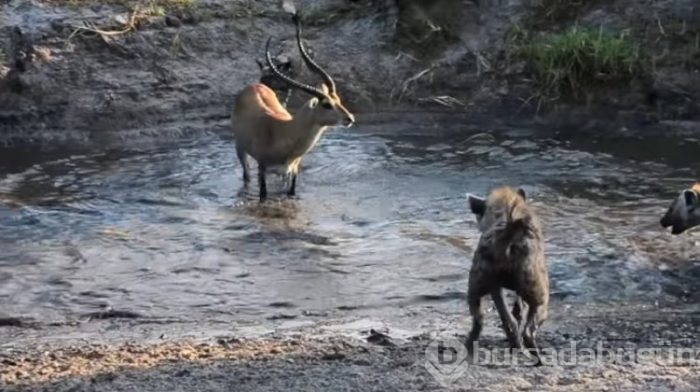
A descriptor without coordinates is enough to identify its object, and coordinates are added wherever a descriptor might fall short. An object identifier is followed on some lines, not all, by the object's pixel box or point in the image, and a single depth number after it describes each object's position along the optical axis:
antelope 22.70
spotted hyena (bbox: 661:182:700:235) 18.97
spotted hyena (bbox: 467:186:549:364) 13.36
